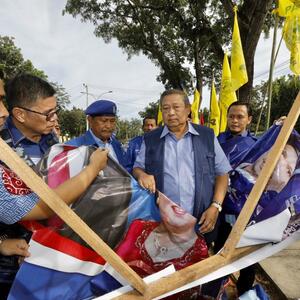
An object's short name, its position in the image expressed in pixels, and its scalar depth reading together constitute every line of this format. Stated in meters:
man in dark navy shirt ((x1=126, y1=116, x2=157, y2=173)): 2.70
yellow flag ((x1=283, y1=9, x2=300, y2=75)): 3.43
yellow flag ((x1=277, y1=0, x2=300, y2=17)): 3.54
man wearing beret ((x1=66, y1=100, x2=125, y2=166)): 2.51
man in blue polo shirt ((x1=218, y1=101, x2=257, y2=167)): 2.52
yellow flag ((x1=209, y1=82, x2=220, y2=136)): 8.00
